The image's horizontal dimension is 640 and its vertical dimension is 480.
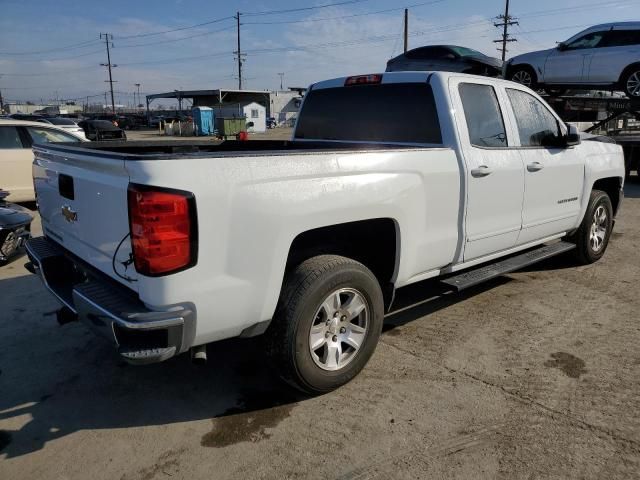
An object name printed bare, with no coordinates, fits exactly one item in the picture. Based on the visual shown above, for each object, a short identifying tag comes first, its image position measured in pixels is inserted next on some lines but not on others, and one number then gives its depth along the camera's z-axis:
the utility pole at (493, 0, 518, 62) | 46.56
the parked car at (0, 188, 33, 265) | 5.64
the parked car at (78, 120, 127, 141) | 15.81
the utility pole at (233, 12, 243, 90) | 68.62
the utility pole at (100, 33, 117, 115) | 81.62
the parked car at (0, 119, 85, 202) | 8.66
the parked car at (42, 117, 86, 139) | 27.77
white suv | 11.01
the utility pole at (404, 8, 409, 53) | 39.75
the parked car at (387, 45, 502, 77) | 13.84
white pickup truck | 2.37
